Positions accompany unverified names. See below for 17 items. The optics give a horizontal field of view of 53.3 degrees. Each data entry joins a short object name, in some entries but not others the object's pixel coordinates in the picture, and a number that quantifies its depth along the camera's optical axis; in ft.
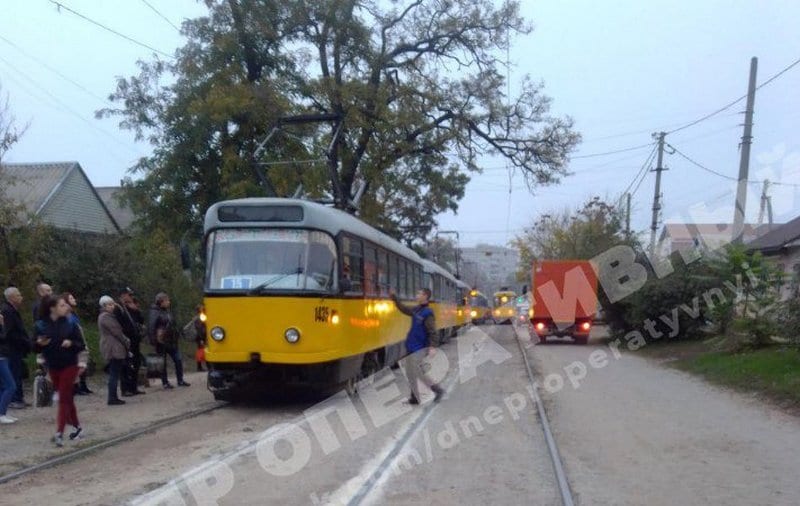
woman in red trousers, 30.89
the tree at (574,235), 147.74
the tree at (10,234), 57.06
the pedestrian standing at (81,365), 32.42
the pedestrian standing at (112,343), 41.27
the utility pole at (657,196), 116.16
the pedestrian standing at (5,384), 35.50
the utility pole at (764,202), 150.97
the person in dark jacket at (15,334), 36.73
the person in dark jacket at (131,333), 44.91
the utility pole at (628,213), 138.87
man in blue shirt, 42.91
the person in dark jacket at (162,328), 48.60
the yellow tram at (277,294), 39.09
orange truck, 97.55
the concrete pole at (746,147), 72.54
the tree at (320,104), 86.02
